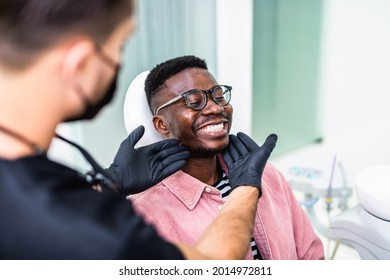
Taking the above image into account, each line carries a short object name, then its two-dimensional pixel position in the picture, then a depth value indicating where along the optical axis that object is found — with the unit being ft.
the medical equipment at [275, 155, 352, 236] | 5.00
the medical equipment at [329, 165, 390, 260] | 3.51
